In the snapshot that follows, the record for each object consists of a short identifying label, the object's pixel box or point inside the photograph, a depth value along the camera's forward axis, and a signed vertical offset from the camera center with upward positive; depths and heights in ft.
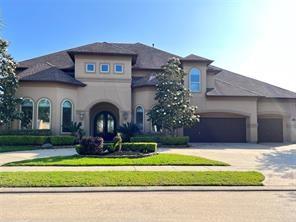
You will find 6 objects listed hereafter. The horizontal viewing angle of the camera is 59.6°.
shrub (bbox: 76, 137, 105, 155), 46.03 -3.98
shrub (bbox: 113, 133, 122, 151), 48.14 -3.36
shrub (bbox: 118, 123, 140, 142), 66.39 -1.54
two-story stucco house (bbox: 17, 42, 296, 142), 67.87 +7.96
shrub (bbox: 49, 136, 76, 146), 60.39 -3.89
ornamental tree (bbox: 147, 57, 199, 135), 66.44 +5.59
